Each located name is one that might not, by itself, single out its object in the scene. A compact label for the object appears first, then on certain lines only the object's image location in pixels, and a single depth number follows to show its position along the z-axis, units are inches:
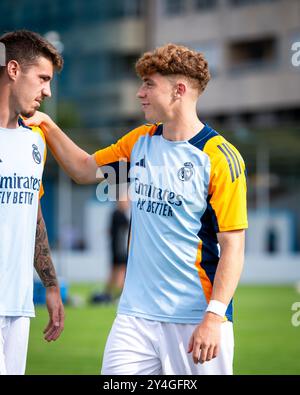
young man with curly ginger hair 376.8
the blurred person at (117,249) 1388.7
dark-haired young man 376.2
